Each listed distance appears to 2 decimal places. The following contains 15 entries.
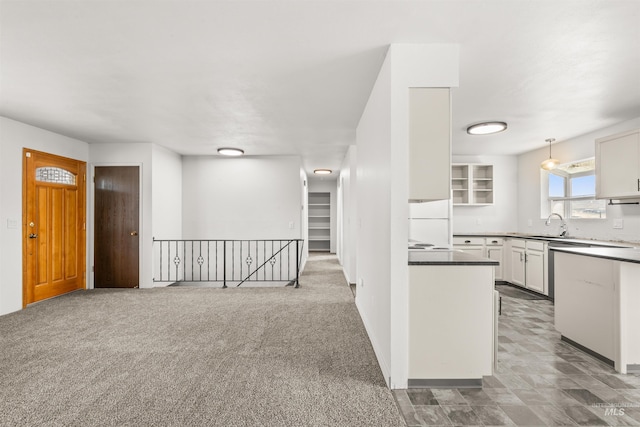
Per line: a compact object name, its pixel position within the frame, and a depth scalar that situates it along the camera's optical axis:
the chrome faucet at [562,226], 5.38
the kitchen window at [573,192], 5.04
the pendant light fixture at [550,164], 5.12
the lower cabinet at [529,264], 5.17
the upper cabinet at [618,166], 3.63
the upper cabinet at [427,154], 2.41
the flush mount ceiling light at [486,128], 4.45
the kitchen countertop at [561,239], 4.25
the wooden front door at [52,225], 4.56
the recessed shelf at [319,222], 11.88
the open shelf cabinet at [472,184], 6.50
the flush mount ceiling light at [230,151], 6.16
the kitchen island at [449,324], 2.39
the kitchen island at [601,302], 2.59
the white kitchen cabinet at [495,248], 6.11
